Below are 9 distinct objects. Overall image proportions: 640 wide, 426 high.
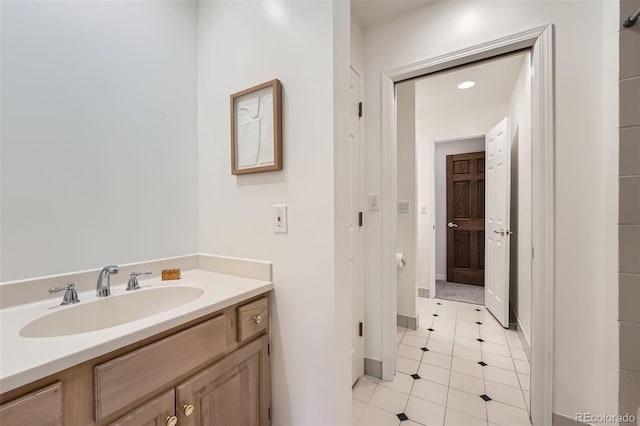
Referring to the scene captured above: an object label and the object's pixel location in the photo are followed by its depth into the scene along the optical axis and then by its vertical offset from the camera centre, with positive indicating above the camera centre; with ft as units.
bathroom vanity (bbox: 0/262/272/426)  2.00 -1.44
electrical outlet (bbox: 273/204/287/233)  3.95 -0.11
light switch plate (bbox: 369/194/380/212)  6.15 +0.18
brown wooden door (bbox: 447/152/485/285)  13.46 -0.45
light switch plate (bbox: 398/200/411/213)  8.96 +0.13
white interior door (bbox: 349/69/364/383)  5.87 -0.46
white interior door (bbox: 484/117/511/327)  8.73 -0.33
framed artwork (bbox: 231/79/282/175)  3.96 +1.28
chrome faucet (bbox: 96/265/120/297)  3.56 -0.90
